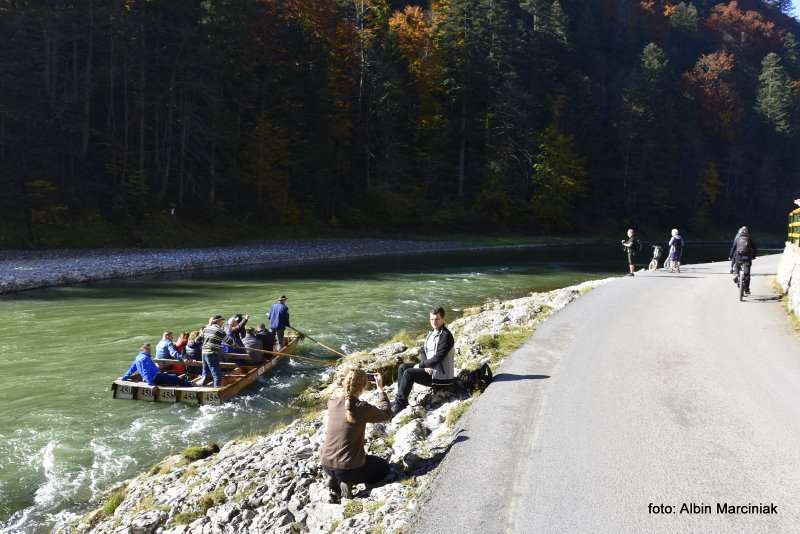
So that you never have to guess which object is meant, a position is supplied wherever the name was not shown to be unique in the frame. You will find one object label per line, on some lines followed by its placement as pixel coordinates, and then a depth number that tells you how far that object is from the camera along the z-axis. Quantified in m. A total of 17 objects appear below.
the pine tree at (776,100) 98.31
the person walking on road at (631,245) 23.59
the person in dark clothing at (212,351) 13.21
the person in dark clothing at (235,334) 15.69
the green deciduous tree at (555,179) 68.81
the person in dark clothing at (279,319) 16.84
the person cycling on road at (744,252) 17.06
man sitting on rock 9.24
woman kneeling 6.52
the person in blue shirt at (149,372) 13.08
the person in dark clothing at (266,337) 16.20
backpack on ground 9.52
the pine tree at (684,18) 118.06
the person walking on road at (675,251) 25.00
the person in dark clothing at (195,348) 14.95
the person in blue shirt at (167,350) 14.74
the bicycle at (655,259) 26.78
